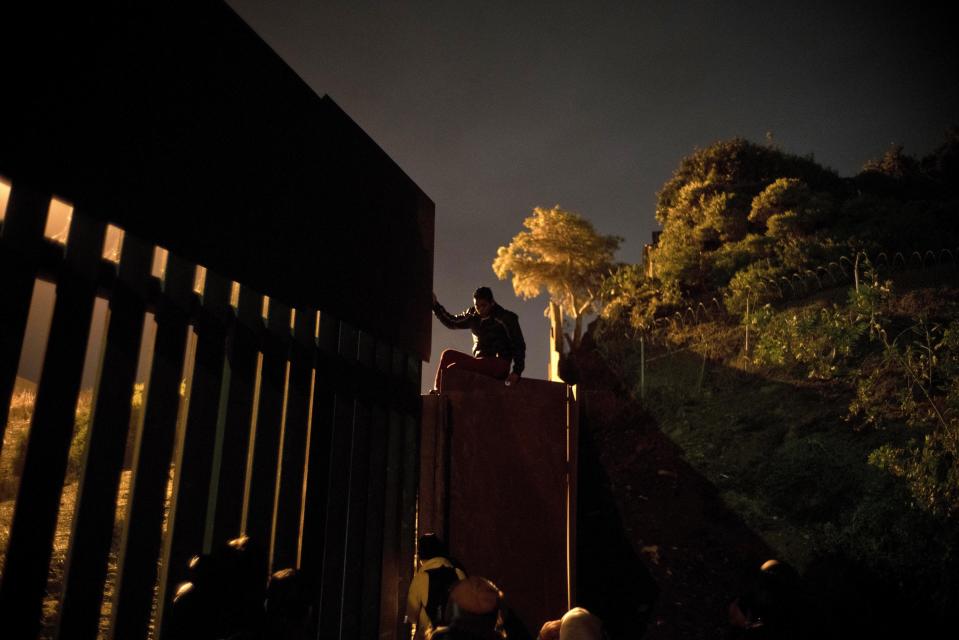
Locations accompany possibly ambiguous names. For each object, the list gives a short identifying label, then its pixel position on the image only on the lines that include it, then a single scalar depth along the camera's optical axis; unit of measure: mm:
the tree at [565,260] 21672
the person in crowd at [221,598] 2133
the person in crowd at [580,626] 2602
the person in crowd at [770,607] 3229
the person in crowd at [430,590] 3514
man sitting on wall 4934
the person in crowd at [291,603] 2465
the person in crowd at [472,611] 2643
